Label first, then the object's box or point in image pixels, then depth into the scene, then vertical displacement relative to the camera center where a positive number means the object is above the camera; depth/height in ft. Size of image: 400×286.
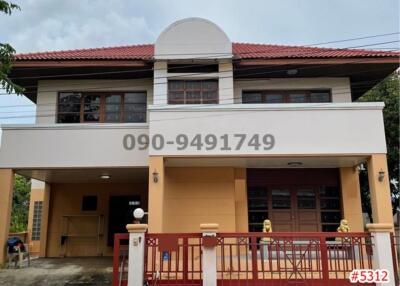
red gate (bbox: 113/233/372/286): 25.81 -1.84
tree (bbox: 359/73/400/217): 52.24 +13.88
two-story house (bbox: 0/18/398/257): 34.71 +8.44
